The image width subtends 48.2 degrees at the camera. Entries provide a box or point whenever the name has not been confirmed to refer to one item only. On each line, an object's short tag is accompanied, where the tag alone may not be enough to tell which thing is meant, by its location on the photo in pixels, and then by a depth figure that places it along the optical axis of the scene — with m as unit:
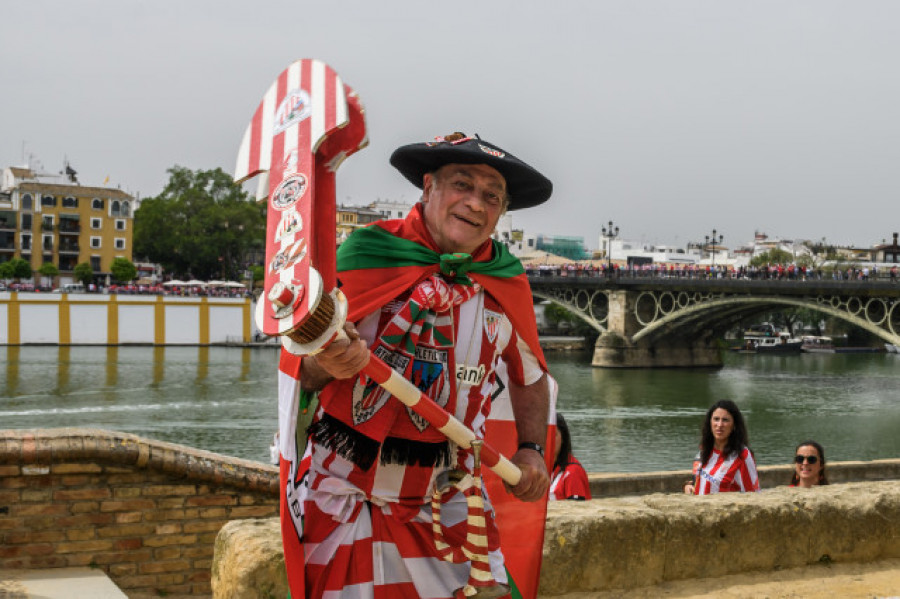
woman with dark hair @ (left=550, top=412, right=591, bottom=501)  5.35
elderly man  2.53
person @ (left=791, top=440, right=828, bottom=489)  6.20
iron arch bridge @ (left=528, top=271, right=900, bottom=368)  39.97
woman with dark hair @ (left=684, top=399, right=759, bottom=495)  5.70
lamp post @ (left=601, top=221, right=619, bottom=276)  54.62
